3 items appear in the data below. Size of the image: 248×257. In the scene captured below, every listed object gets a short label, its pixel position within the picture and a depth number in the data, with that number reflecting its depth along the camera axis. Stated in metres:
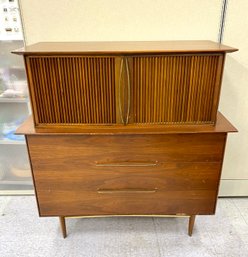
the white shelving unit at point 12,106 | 1.34
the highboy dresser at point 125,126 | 1.00
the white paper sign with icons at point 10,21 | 1.30
